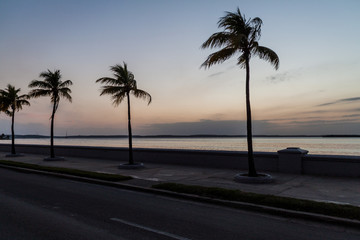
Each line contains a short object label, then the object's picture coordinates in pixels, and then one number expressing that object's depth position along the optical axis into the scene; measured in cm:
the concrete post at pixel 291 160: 1371
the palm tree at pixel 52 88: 2291
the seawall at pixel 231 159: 1277
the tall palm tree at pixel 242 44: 1224
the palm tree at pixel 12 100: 2747
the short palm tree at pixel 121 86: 1783
